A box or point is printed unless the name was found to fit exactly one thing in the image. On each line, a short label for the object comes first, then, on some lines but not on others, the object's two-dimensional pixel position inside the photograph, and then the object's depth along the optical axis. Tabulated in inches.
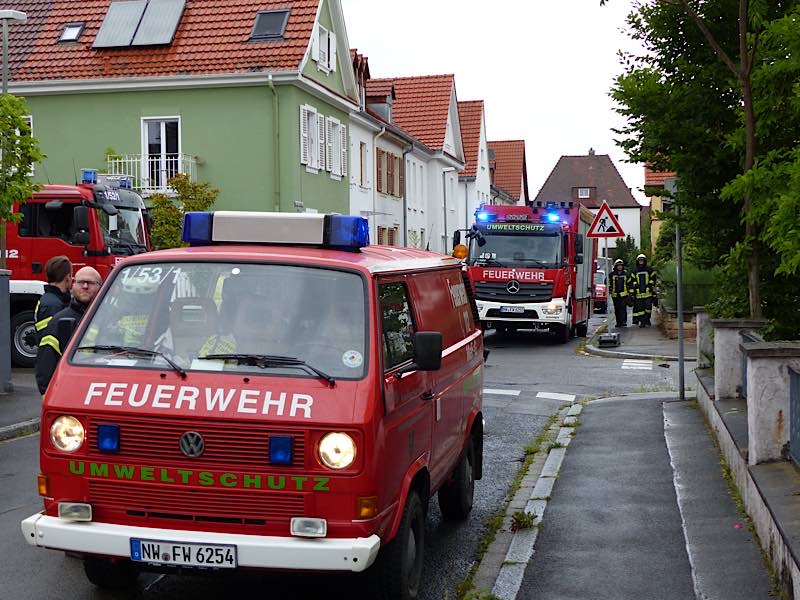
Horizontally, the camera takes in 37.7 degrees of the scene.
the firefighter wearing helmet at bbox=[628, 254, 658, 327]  1249.4
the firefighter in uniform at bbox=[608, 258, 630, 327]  1261.1
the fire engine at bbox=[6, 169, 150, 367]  783.1
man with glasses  308.7
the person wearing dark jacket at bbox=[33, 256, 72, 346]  344.5
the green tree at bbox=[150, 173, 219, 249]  1142.3
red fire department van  212.7
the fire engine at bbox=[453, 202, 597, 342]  1019.9
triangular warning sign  936.3
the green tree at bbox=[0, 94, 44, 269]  565.9
